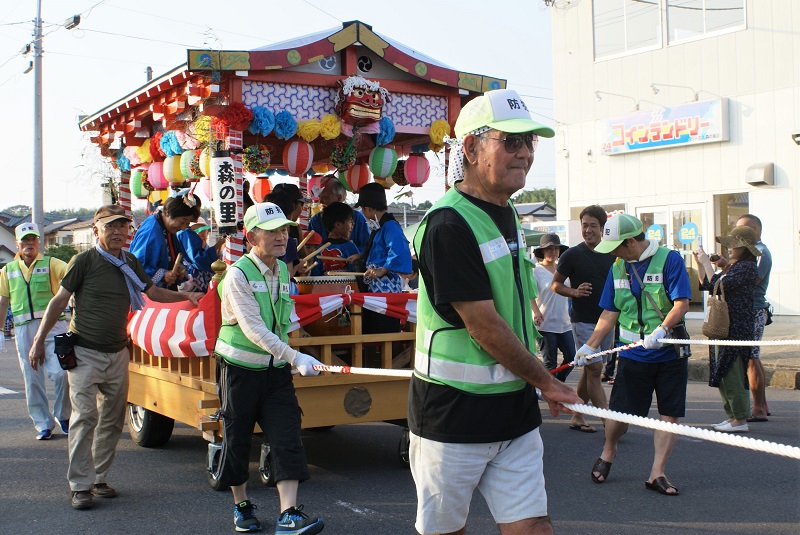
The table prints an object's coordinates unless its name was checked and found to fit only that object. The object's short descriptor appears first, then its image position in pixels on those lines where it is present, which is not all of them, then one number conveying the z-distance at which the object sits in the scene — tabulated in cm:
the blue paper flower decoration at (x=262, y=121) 697
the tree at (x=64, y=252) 3323
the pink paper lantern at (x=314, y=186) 1002
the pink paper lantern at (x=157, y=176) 895
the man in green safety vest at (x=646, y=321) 572
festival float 620
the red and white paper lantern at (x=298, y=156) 782
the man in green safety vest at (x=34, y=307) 809
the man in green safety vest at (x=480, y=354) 284
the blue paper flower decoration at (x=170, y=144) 815
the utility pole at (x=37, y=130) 2114
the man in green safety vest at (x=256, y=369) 487
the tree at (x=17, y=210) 7731
